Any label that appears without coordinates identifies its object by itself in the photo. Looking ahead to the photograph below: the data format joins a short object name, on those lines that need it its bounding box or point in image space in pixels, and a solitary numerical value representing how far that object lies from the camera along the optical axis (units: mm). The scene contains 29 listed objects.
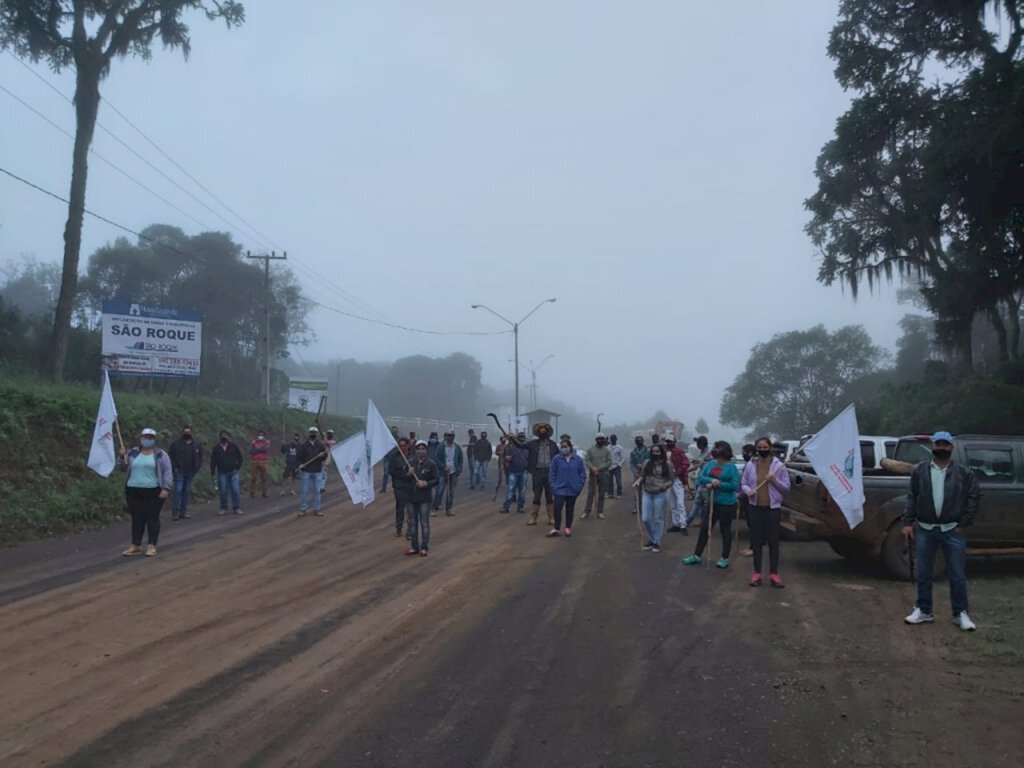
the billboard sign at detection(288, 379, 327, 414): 44562
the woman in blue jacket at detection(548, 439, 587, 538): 14422
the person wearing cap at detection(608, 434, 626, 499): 21098
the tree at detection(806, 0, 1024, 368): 24375
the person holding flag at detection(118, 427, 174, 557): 11906
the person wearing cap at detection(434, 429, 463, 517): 18125
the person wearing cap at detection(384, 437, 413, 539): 12588
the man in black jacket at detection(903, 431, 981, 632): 7895
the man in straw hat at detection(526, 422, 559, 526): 16359
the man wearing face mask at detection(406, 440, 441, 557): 12266
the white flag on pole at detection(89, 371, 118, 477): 12414
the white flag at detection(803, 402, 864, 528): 9703
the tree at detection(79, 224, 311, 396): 51219
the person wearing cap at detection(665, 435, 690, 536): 14922
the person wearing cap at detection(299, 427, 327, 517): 17266
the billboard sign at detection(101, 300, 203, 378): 23703
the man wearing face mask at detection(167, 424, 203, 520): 16922
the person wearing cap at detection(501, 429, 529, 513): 18250
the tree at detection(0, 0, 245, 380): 23656
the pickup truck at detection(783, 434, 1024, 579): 10289
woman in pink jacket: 10094
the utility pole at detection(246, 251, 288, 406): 36812
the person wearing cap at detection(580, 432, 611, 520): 17422
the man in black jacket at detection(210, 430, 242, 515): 17797
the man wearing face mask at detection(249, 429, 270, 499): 20812
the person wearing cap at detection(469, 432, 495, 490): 24422
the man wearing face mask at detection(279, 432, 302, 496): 22469
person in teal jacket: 11047
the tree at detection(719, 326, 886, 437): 66312
